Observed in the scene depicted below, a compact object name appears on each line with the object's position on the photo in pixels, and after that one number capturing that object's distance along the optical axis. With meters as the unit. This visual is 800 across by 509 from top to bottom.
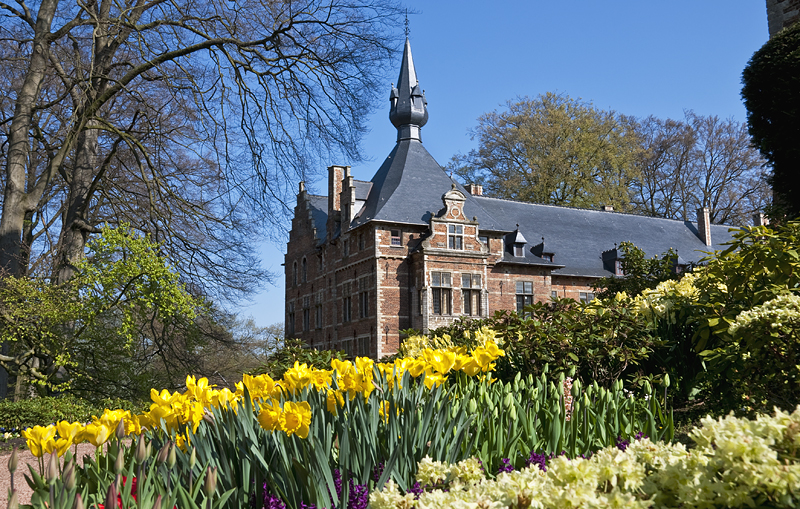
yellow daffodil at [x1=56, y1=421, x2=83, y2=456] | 2.73
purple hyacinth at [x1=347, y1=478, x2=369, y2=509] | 2.65
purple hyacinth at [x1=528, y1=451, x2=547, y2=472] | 2.97
